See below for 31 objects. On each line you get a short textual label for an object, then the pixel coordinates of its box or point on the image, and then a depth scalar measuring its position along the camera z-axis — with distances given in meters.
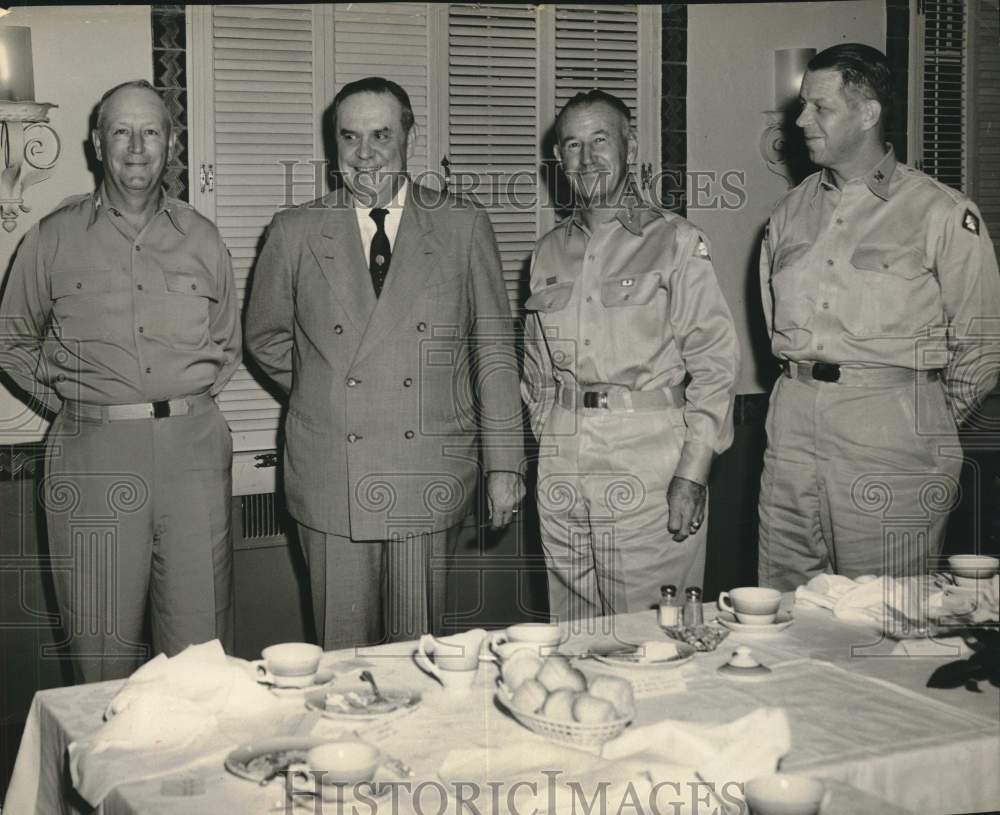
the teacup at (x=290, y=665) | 1.83
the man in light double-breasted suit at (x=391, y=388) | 2.85
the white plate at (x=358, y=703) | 1.71
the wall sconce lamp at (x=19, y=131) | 3.23
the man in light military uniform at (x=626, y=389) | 2.85
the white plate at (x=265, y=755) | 1.51
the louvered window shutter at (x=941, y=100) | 4.32
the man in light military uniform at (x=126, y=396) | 2.94
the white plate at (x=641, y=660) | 1.89
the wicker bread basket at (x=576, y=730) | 1.58
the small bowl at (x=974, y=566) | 2.35
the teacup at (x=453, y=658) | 1.82
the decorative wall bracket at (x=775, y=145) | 4.20
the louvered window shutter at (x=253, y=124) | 3.54
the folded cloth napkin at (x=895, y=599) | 2.18
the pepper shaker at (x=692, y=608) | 2.13
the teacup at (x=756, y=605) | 2.11
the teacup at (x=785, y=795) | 1.35
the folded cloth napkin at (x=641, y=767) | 1.45
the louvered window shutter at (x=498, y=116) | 3.82
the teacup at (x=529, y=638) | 1.93
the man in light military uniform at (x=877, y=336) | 2.90
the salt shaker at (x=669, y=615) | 2.14
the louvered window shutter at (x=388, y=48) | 3.66
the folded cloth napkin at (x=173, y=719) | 1.55
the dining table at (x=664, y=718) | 1.47
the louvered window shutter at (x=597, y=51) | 3.96
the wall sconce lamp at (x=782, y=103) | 4.16
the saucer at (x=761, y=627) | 2.09
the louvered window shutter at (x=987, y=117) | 4.34
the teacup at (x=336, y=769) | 1.43
